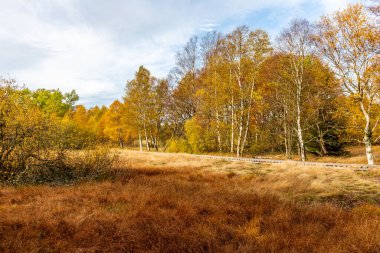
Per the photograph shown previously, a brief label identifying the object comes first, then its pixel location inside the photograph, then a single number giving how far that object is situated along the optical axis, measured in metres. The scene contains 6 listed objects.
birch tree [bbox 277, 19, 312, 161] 20.97
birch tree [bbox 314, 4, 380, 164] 16.06
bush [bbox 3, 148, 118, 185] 10.70
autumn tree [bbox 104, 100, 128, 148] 42.78
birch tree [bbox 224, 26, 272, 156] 23.72
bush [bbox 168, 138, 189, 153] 30.77
